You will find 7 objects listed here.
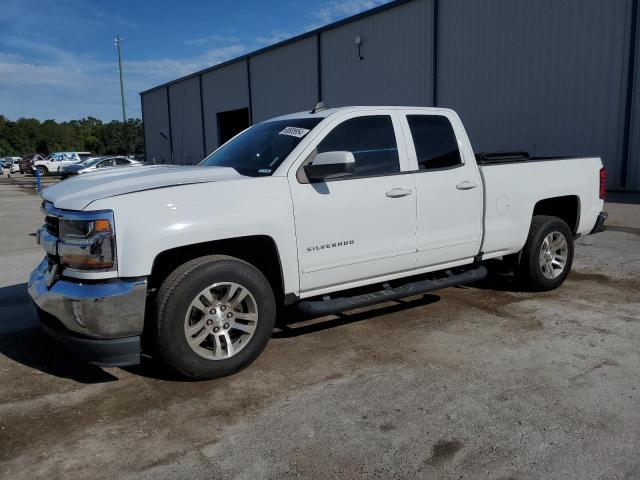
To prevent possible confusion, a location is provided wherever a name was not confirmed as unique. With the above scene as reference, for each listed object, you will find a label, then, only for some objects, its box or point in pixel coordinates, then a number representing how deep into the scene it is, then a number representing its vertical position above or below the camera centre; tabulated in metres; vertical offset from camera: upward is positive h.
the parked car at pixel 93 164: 28.94 -0.38
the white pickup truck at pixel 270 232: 3.44 -0.57
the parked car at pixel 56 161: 40.16 -0.26
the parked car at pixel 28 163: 41.62 -0.38
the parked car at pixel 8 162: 50.22 -0.34
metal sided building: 14.09 +2.62
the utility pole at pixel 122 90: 50.86 +6.09
